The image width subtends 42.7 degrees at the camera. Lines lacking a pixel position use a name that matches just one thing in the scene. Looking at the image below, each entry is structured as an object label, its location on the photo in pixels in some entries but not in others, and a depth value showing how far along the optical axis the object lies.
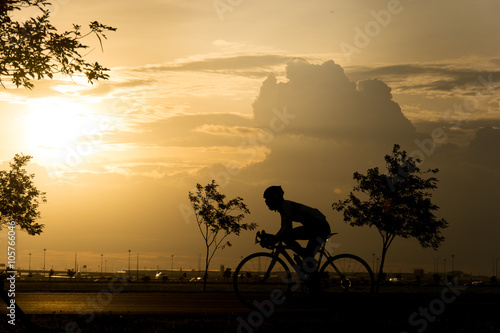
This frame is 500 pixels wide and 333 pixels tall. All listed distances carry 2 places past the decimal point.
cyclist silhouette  12.53
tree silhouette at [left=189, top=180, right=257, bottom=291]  55.25
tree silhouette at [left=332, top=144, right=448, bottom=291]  46.06
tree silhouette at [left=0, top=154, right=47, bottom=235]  48.69
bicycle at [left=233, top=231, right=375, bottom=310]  12.92
